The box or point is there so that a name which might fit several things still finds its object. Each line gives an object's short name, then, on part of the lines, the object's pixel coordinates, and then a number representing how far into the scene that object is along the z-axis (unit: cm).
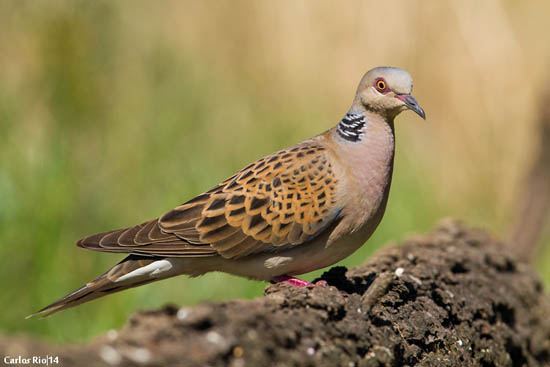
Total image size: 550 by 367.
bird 861
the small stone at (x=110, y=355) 488
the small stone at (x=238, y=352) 525
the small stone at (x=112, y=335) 539
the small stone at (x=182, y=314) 541
